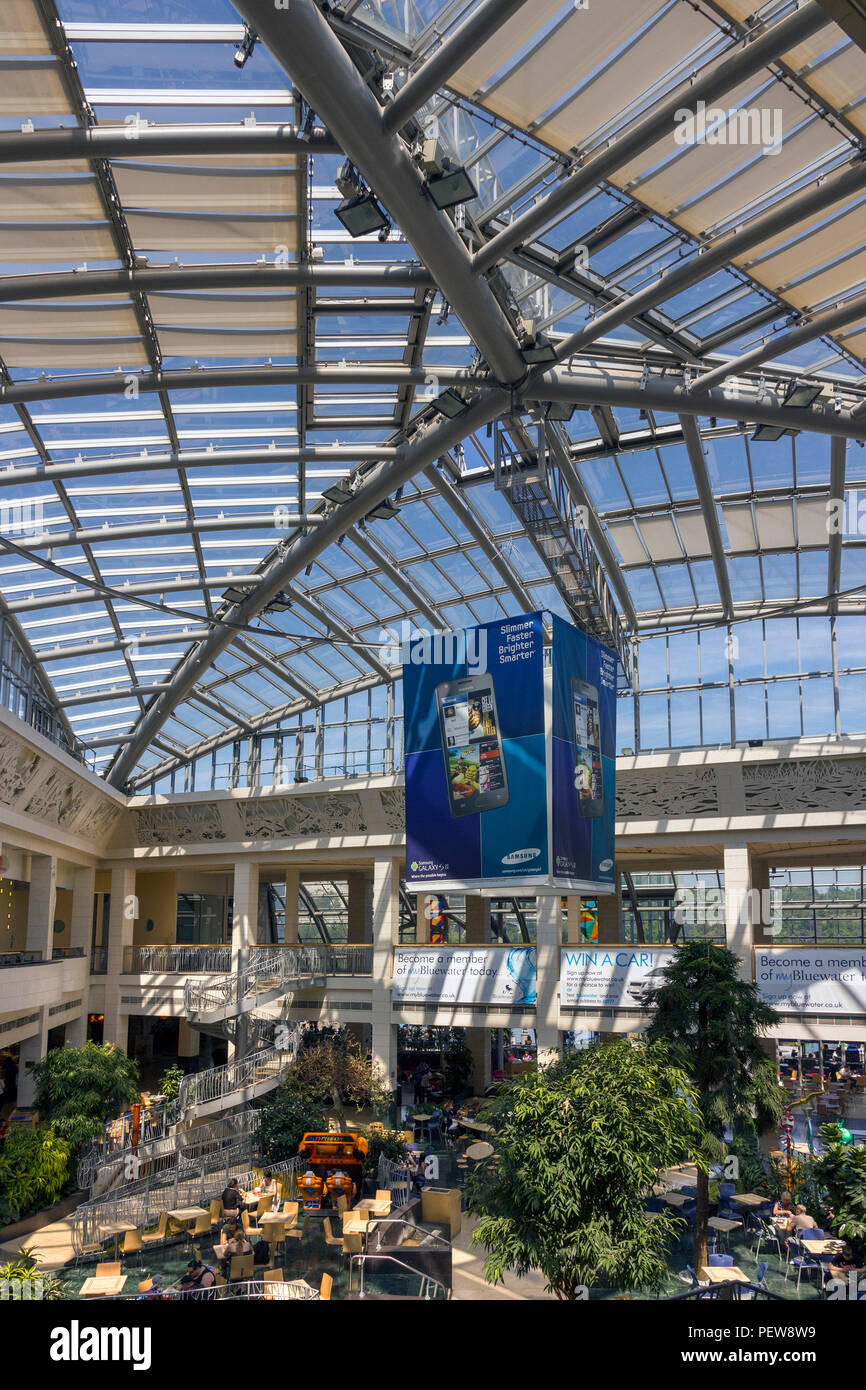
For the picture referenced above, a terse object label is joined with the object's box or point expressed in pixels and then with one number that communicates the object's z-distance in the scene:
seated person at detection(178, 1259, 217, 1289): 15.09
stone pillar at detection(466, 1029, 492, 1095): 33.69
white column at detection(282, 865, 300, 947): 35.03
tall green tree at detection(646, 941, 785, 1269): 16.52
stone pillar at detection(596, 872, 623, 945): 33.81
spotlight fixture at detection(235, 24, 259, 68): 11.64
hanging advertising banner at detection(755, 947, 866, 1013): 22.34
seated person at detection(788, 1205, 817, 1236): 17.96
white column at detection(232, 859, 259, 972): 32.25
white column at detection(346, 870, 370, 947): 42.03
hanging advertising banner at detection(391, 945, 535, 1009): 26.11
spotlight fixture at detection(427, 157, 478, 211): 12.09
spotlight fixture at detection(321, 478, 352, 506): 22.03
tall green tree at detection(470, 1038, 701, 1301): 11.52
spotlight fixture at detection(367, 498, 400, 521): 22.88
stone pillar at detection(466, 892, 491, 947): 35.59
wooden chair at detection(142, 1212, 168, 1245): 19.25
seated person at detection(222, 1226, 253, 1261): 17.23
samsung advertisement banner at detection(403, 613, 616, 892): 18.34
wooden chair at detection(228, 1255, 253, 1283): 16.73
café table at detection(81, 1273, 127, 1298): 15.37
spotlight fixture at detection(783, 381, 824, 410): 17.92
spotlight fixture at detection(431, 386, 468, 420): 18.23
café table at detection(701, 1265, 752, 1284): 16.19
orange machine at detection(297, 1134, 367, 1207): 21.59
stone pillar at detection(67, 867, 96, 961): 34.91
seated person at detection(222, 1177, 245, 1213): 19.45
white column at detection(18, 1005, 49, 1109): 27.88
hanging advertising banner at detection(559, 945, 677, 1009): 24.36
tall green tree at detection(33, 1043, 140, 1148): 23.77
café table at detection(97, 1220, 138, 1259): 19.36
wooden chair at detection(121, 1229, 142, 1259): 18.61
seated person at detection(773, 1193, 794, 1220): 19.59
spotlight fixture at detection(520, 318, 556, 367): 16.33
